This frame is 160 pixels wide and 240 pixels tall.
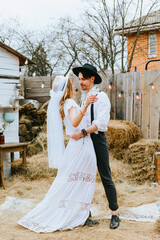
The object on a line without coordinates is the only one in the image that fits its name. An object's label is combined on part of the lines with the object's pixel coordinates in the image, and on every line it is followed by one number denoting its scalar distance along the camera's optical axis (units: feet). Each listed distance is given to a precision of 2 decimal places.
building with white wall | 19.75
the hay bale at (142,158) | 17.01
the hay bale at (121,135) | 18.69
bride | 9.62
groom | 9.61
